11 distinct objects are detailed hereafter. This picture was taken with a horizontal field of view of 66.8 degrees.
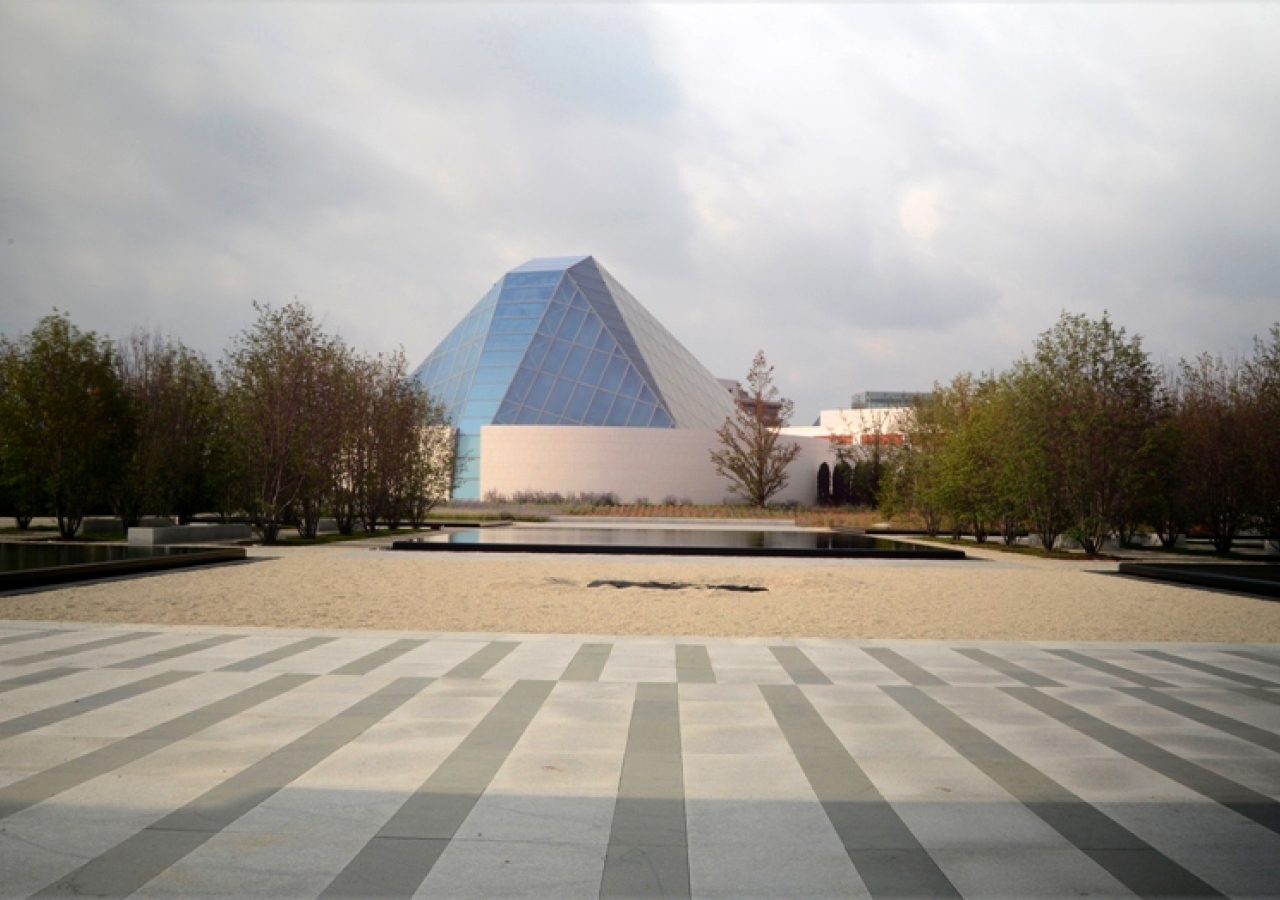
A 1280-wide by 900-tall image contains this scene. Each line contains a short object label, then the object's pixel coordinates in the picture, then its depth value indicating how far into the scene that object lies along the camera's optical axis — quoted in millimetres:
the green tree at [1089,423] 25188
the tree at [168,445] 28500
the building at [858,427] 49497
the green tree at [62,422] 25141
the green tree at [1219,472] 29422
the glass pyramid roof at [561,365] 50469
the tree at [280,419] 25797
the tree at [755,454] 49000
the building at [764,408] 51875
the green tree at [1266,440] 27766
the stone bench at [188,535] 22875
